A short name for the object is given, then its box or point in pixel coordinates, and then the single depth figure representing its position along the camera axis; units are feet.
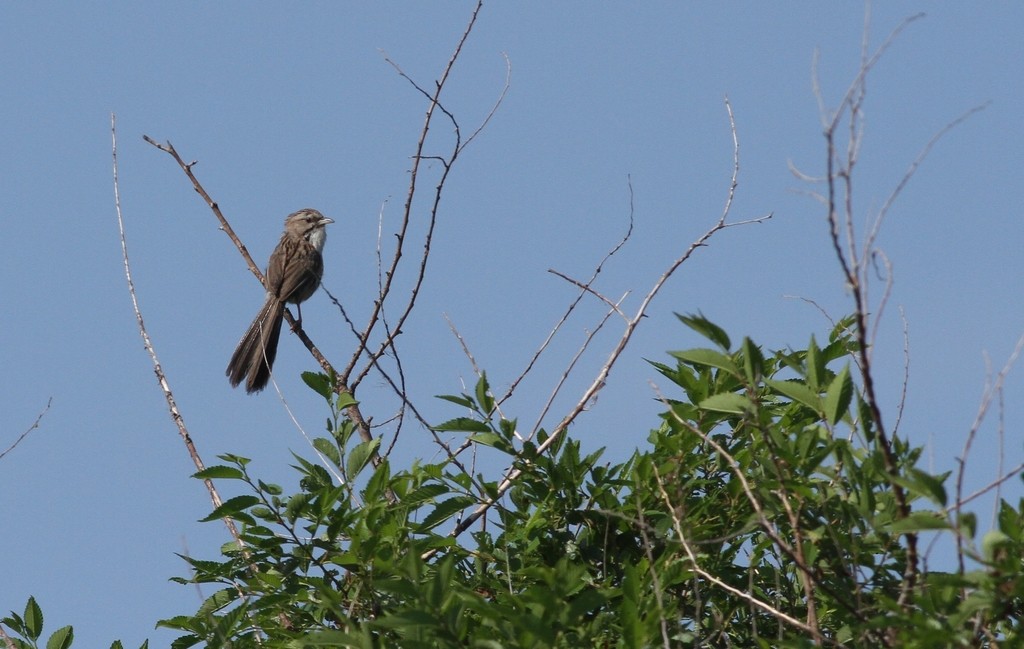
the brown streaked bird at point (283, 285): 67.67
